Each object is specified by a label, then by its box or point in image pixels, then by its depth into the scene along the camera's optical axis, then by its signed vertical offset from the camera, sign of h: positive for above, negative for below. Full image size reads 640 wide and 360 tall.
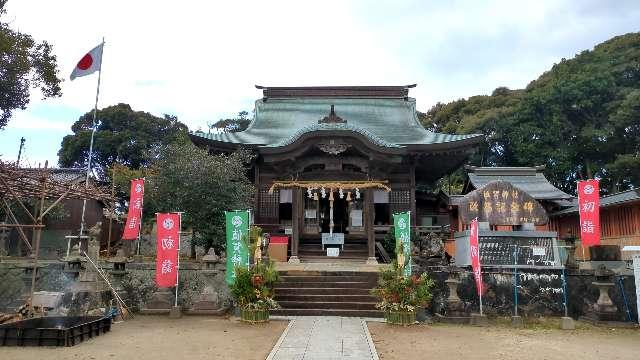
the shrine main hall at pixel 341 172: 17.06 +3.08
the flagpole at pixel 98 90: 19.78 +6.86
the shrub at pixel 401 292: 10.41 -1.08
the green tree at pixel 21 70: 15.45 +6.40
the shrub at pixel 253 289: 10.52 -1.06
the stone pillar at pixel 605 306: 11.12 -1.45
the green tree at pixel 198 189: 13.86 +1.73
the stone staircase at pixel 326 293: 11.54 -1.34
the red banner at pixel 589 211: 12.64 +1.08
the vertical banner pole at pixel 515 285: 11.86 -1.03
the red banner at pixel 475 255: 11.34 -0.20
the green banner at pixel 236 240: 11.34 +0.11
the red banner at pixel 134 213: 14.06 +0.95
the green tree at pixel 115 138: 39.97 +9.79
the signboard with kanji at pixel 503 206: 12.52 +1.20
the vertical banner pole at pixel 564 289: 11.69 -1.11
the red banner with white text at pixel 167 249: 11.55 -0.15
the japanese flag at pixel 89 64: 17.59 +7.29
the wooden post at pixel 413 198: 18.75 +2.09
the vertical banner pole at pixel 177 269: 11.66 -0.67
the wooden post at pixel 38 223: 9.83 +0.42
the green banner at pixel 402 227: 12.52 +0.56
